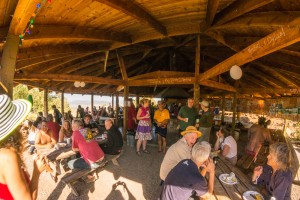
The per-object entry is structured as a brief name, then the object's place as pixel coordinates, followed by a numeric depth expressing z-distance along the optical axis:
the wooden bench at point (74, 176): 3.40
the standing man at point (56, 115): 8.66
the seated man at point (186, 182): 2.13
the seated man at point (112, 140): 4.84
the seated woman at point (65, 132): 5.51
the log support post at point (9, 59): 2.56
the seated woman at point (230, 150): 3.99
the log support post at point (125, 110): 7.58
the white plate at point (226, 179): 2.64
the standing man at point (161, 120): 6.09
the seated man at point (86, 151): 3.99
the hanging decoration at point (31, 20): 1.89
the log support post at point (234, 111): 9.00
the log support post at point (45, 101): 10.51
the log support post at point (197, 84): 5.67
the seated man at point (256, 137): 4.59
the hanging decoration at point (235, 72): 4.20
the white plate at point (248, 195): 2.18
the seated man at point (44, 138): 4.90
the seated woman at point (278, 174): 2.10
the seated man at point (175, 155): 2.79
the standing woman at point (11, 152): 1.13
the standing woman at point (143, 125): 6.03
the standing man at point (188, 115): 5.61
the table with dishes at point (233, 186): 2.27
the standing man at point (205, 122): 5.55
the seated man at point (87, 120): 6.57
